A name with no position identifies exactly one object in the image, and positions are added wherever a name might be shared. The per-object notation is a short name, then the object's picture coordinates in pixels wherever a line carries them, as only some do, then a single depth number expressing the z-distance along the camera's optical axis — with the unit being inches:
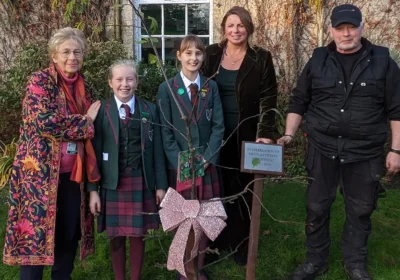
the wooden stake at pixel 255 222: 101.6
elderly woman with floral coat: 105.3
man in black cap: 116.6
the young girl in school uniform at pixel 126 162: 113.6
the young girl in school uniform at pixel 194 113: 119.6
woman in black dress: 127.3
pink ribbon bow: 92.2
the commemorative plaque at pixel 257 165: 101.9
